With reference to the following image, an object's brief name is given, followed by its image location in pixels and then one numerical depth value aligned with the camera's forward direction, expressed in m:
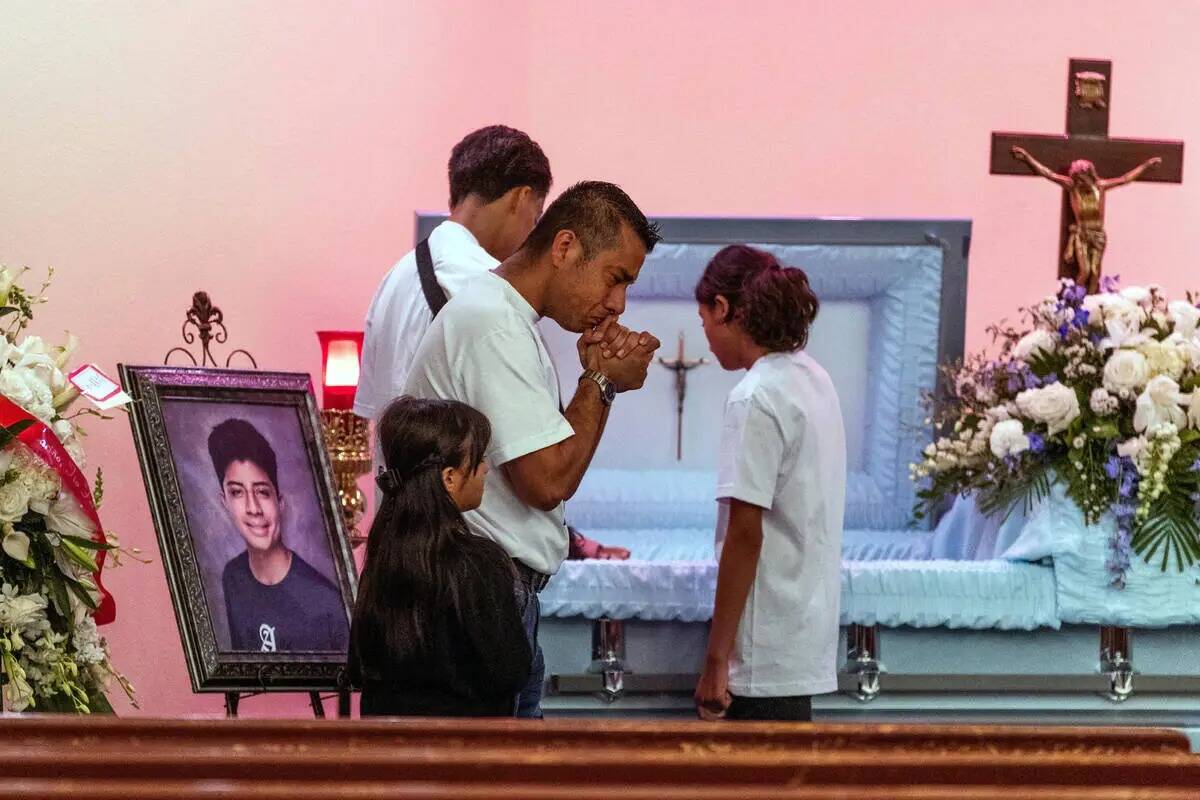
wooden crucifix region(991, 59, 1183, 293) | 11.05
